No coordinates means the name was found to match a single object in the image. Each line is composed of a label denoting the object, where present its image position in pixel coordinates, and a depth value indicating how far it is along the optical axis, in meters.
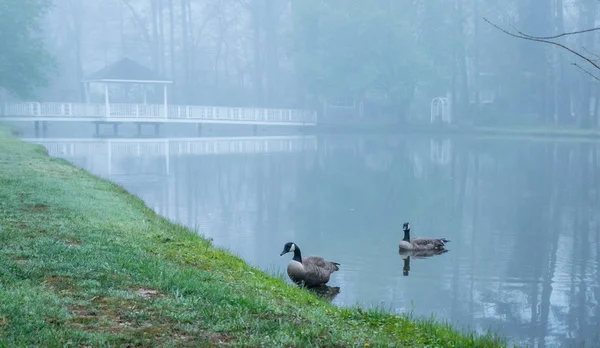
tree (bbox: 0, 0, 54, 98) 40.09
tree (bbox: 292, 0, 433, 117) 53.97
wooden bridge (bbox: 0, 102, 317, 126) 46.25
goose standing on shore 10.02
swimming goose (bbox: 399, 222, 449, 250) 12.91
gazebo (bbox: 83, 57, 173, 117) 49.59
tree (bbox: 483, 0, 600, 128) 49.62
